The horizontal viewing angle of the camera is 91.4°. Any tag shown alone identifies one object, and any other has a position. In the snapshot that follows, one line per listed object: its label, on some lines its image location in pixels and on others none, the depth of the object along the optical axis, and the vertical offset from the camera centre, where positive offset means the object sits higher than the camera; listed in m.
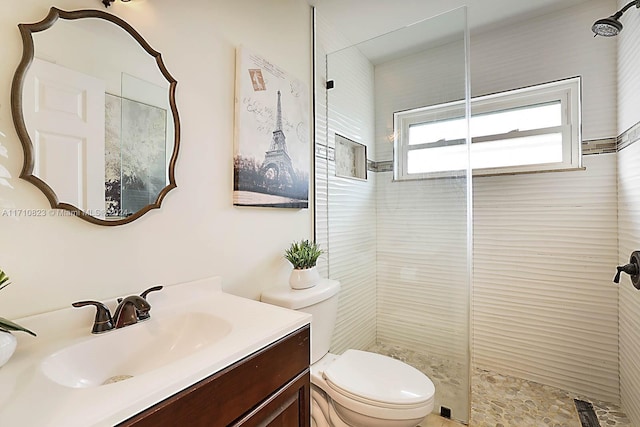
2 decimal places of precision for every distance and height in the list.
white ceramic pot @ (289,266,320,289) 1.52 -0.31
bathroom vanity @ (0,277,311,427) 0.58 -0.35
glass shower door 1.95 +0.12
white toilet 1.26 -0.73
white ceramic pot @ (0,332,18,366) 0.67 -0.29
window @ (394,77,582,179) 2.04 +0.56
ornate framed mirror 0.84 +0.30
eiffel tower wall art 1.44 +0.41
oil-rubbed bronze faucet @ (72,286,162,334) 0.90 -0.29
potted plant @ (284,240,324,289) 1.53 -0.25
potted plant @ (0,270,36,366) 0.67 -0.27
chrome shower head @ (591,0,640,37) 1.49 +0.91
